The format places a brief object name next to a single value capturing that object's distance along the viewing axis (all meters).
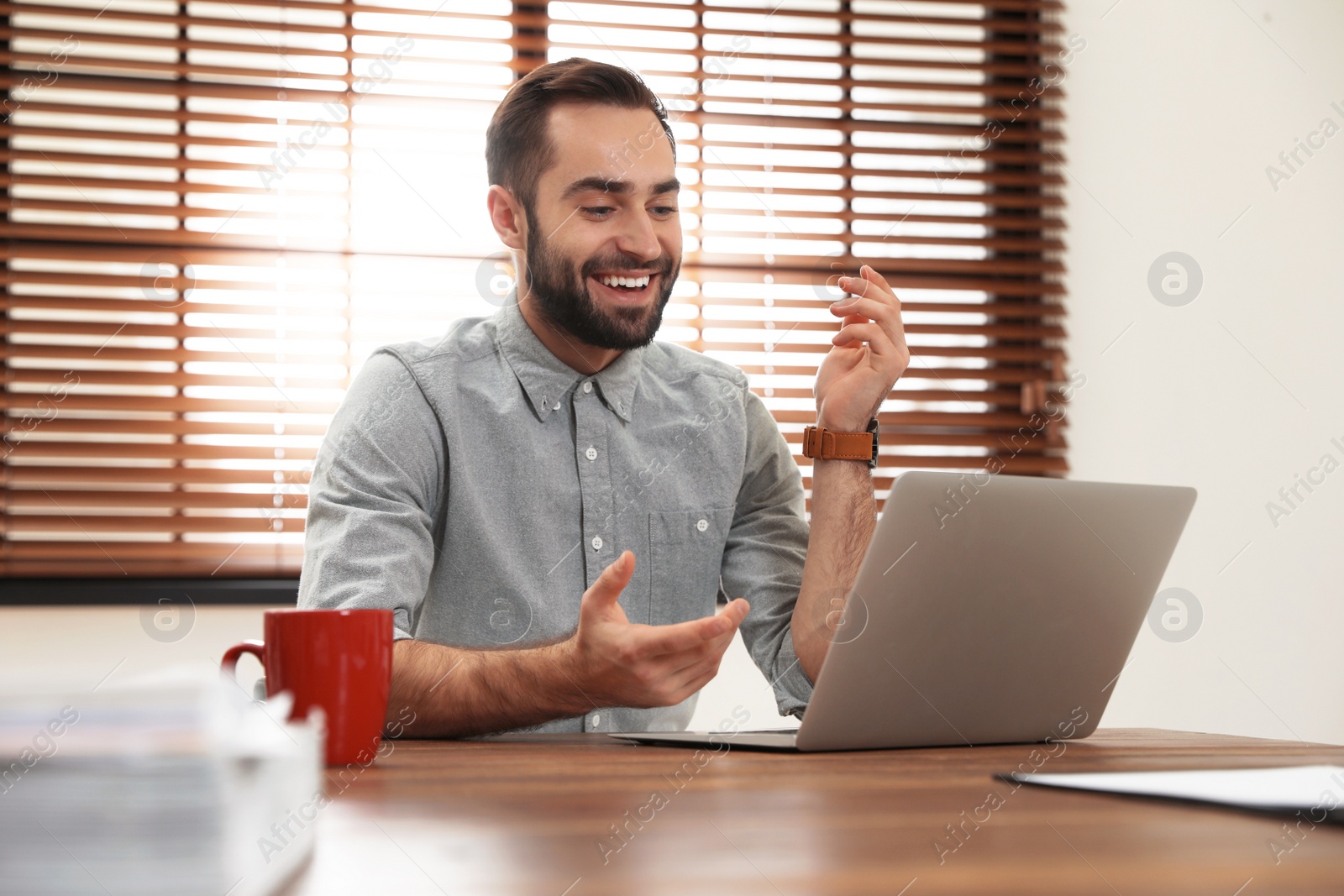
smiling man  1.25
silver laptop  0.82
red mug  0.74
